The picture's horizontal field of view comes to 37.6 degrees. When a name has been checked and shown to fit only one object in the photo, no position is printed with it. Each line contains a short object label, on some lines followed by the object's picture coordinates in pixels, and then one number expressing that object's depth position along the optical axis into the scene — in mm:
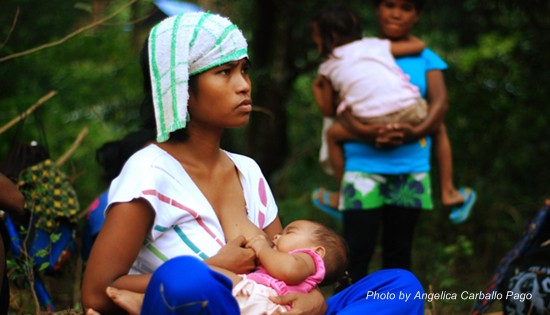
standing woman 4277
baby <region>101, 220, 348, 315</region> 2508
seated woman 2527
